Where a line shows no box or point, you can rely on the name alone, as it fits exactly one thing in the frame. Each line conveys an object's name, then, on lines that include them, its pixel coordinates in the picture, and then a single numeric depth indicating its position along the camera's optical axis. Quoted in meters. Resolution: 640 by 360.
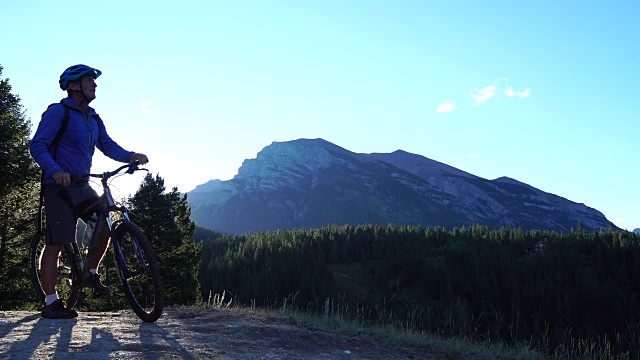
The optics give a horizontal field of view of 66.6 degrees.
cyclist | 5.60
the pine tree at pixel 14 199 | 16.42
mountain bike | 5.38
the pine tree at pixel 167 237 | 27.78
